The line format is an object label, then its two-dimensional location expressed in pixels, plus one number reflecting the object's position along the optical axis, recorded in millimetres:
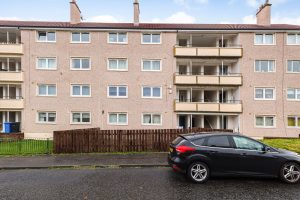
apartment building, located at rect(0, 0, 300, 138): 21172
